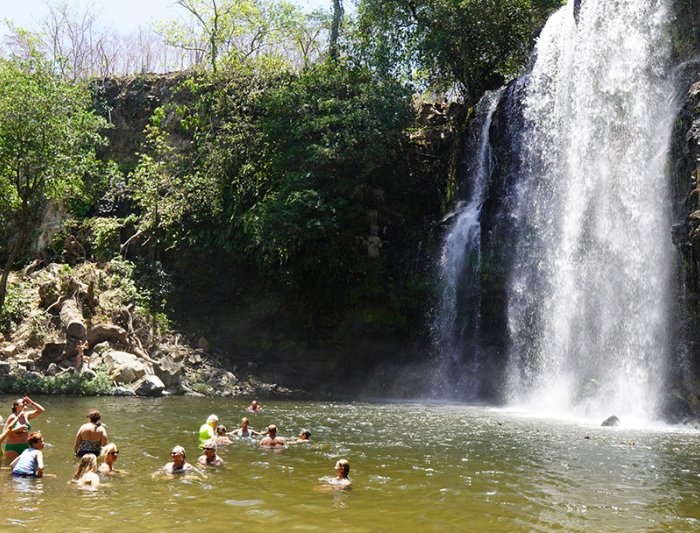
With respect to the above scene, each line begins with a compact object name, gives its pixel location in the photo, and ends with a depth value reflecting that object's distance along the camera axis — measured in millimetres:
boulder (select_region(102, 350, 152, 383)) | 22125
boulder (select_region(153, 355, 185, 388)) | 23078
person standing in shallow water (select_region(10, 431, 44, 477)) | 9508
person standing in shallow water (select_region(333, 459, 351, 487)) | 9359
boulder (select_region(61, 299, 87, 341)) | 23422
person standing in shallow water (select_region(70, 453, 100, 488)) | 9056
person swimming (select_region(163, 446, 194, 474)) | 9950
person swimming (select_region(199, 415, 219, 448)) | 12445
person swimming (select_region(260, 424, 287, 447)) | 12805
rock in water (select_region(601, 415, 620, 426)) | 16484
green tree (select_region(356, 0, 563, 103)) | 29641
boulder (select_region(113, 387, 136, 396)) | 21297
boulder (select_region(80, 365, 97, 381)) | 21578
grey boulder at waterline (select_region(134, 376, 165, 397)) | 21516
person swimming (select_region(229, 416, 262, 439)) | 13836
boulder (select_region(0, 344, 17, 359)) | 22641
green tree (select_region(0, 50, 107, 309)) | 23172
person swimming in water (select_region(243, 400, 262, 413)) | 17784
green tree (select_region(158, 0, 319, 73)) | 36906
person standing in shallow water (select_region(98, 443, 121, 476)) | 9828
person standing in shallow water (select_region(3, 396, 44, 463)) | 10547
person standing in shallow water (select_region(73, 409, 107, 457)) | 11086
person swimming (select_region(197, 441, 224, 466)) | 10727
